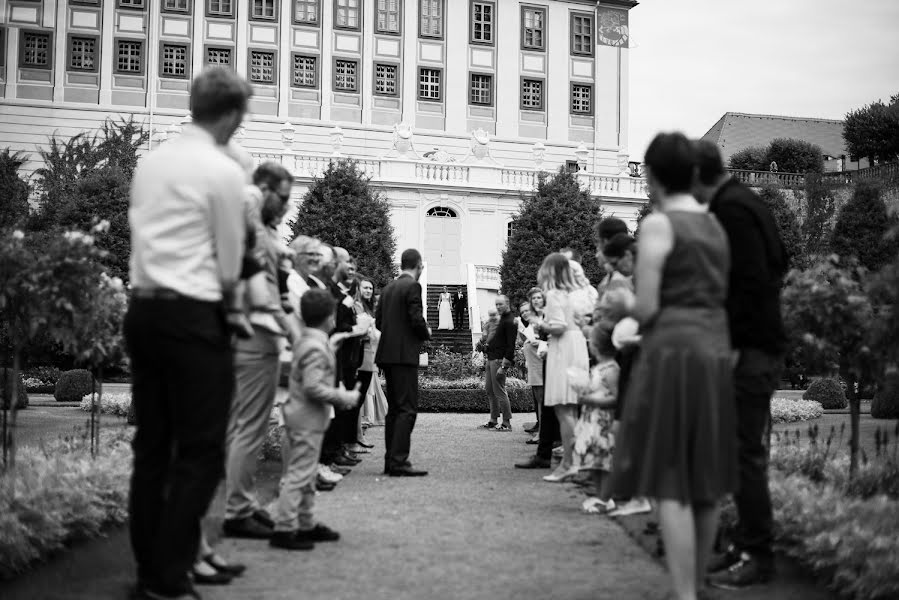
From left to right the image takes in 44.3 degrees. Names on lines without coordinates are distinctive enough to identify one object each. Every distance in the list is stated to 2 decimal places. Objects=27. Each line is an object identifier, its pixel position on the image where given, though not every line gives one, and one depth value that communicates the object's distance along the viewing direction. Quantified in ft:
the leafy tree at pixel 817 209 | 175.32
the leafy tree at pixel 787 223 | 154.51
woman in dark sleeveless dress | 14.47
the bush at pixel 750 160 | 215.31
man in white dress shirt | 14.57
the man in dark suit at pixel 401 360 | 32.96
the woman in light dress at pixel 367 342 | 41.14
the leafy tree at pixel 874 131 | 196.54
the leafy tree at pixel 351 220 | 122.11
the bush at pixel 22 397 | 58.16
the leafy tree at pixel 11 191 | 125.59
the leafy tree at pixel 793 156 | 214.07
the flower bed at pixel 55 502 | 17.43
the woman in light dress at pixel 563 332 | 31.96
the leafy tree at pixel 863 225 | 152.46
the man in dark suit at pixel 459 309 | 125.80
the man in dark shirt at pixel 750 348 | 17.44
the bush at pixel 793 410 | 59.06
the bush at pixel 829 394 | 73.92
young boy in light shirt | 21.01
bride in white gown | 122.01
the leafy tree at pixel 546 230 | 127.75
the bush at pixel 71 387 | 74.02
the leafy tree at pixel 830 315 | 24.85
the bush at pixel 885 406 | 57.26
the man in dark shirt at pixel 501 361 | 53.11
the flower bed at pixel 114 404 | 57.57
